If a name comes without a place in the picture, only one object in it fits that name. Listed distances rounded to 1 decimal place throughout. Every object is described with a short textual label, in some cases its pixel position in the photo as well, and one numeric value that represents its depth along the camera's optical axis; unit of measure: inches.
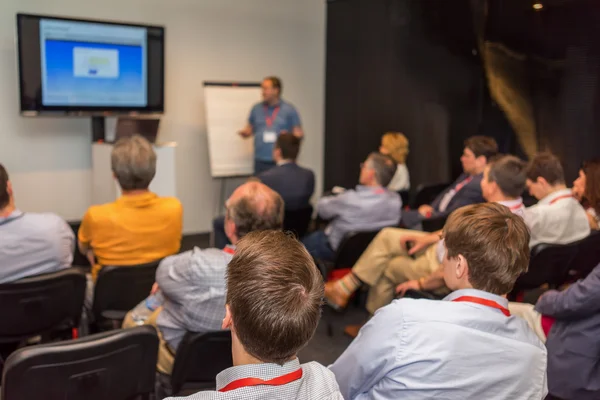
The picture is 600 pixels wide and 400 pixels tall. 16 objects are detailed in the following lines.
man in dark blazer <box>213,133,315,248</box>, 175.9
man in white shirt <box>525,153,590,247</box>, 132.0
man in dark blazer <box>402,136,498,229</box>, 165.2
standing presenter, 254.5
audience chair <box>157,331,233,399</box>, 83.8
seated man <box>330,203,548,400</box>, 58.7
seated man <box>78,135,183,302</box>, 114.6
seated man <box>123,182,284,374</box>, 84.8
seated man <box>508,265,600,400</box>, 87.6
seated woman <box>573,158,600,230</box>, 122.3
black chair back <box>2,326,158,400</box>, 65.6
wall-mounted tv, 203.2
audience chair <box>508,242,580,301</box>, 121.7
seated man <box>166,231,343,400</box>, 43.3
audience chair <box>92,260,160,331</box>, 103.9
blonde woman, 225.6
